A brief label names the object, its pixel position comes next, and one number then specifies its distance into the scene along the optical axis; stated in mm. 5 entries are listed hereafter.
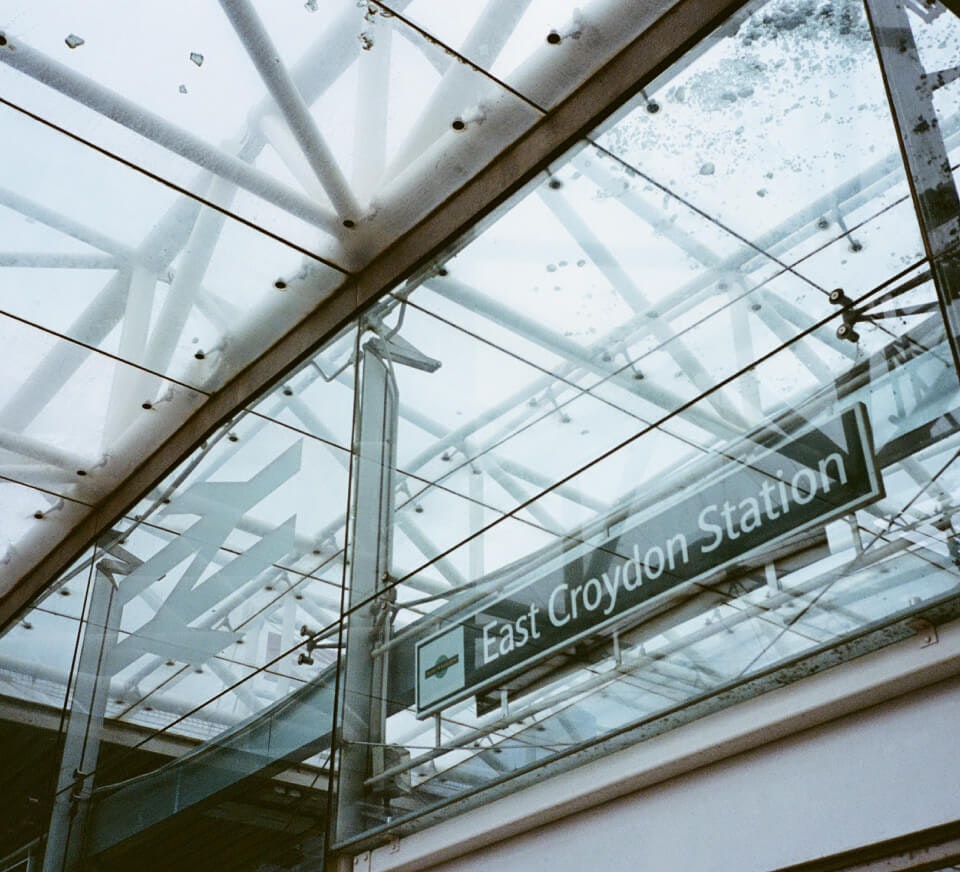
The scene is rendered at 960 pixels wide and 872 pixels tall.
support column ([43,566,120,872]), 9523
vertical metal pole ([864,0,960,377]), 4664
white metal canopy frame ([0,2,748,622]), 7070
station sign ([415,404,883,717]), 4898
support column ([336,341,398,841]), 6645
